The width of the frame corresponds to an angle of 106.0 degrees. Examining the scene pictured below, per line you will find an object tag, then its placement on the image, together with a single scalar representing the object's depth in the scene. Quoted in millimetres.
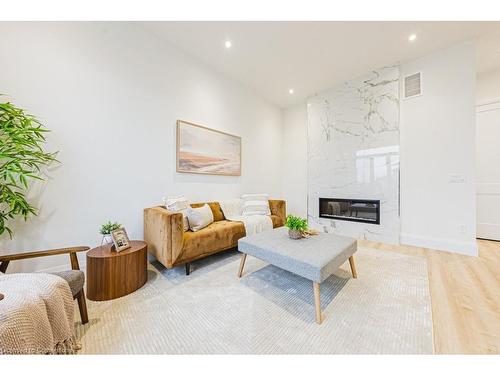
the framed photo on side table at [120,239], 1728
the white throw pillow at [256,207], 3251
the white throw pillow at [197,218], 2320
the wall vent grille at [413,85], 2928
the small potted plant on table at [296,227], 1900
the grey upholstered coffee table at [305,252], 1379
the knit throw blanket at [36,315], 748
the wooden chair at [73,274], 1193
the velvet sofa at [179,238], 1896
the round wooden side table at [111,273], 1593
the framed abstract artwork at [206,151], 2809
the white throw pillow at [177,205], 2334
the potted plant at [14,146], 1334
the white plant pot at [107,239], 1835
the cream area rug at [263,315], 1139
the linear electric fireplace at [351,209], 3318
